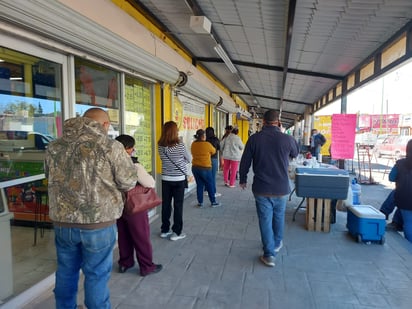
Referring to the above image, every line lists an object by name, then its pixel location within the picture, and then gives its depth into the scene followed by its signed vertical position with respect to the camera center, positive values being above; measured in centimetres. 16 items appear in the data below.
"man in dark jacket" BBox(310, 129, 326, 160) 1091 -19
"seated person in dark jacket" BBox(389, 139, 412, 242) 408 -70
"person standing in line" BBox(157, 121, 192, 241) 361 -38
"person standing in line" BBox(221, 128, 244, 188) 692 -42
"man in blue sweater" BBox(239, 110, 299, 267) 312 -35
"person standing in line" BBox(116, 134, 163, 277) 276 -97
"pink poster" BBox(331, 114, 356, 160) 606 +1
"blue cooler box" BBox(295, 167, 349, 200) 403 -61
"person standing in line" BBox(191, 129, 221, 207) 499 -40
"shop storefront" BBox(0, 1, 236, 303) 221 +38
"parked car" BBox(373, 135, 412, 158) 1238 -41
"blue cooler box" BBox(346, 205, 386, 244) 375 -108
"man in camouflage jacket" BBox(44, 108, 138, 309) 180 -36
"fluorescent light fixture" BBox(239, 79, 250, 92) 838 +149
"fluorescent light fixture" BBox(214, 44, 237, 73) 496 +142
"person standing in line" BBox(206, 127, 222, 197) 597 -10
